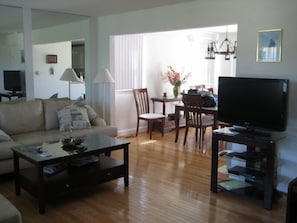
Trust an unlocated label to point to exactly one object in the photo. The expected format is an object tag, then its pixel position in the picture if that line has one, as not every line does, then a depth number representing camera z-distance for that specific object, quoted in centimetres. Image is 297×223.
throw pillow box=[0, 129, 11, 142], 396
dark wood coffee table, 315
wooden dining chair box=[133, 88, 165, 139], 632
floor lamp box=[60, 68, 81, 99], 577
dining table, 545
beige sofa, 436
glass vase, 694
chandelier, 638
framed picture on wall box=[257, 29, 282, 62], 356
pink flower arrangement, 694
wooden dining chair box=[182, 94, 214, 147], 555
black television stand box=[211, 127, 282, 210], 319
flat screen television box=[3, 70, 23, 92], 516
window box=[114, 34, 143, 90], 618
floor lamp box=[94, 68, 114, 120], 554
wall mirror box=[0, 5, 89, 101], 507
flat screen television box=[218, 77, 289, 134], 331
